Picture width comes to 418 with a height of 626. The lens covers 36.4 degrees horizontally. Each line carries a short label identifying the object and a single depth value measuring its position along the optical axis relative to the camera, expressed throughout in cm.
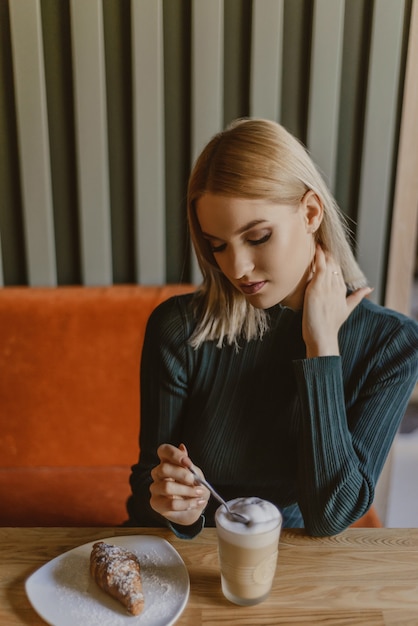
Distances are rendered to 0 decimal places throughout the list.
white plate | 82
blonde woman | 104
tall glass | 83
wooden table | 84
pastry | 82
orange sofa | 180
